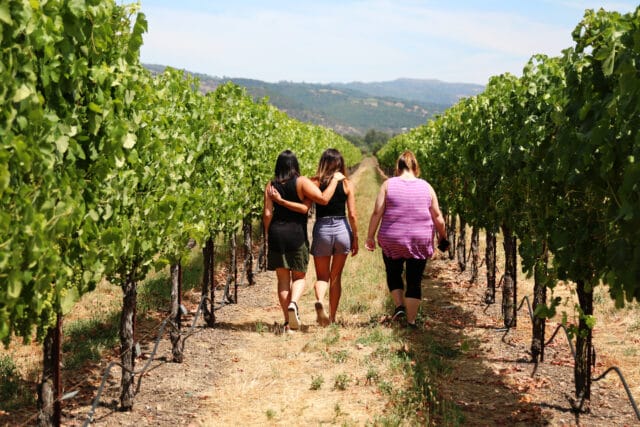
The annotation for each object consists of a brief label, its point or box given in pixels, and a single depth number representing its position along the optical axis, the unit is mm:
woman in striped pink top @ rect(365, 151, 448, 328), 7449
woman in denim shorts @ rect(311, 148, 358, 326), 7617
